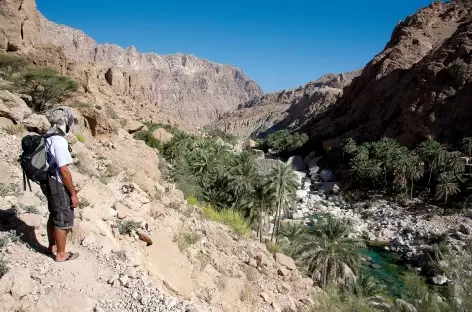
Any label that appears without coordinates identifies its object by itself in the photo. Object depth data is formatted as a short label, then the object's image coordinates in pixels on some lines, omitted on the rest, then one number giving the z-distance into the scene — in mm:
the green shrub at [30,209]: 5906
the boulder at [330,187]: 53062
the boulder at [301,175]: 60156
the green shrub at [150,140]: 35162
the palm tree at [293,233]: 25412
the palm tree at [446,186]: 41469
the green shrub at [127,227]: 6518
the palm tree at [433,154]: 46594
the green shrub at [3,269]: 4171
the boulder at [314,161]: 67625
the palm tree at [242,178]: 27750
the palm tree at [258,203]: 27453
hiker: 4781
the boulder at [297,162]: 69562
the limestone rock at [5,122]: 8861
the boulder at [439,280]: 24203
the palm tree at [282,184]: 26547
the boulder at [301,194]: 49169
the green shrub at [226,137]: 99700
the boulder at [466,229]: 33503
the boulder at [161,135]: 37344
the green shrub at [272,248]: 11620
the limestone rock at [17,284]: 3973
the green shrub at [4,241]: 4641
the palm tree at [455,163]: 44438
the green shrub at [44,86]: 19688
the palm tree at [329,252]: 20891
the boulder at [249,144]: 87375
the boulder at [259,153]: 77819
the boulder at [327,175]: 59312
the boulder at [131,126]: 23953
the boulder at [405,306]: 11734
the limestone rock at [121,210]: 7034
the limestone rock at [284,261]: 10716
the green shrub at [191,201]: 13200
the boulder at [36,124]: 9336
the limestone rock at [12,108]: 9078
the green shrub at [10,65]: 23036
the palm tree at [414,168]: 46656
